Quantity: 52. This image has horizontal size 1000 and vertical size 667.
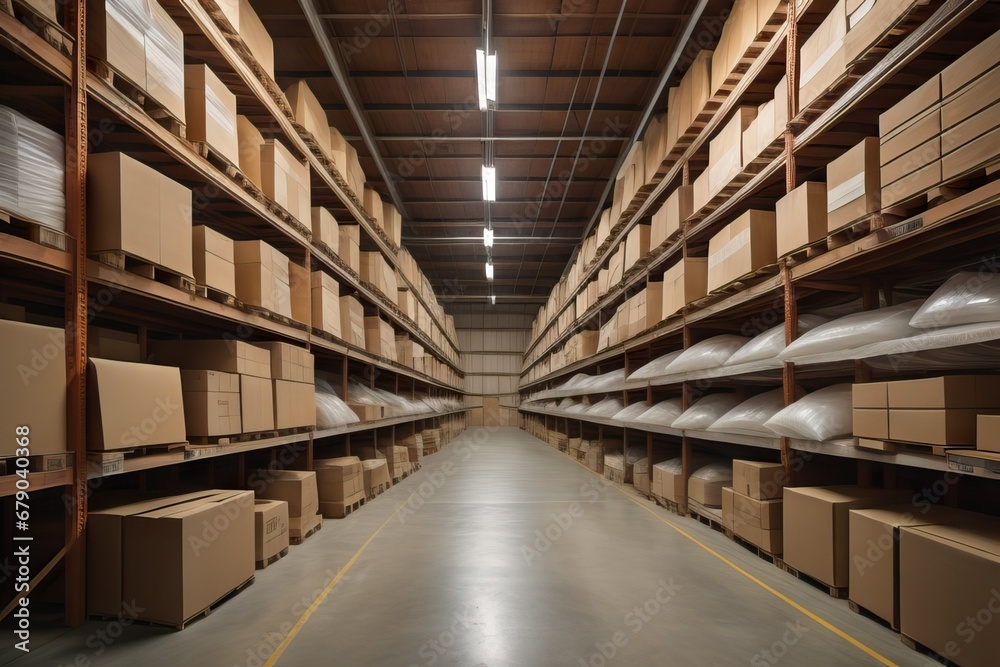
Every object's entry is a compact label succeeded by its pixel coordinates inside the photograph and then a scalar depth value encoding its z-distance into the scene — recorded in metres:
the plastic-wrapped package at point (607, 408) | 9.19
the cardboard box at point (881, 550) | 3.00
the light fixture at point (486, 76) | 6.77
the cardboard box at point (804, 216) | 3.98
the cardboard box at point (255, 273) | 4.68
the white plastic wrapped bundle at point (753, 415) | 4.52
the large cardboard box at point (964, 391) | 2.76
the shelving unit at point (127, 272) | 2.87
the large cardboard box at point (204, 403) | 3.83
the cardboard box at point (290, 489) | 5.21
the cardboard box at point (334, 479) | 6.38
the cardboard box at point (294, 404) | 5.00
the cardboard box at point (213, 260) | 3.96
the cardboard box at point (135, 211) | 3.03
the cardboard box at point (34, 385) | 2.51
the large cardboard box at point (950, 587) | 2.40
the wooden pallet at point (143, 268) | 3.06
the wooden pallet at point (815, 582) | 3.55
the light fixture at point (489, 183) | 10.29
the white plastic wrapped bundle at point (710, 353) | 5.31
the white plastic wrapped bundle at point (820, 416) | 3.63
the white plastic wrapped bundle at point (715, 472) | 5.80
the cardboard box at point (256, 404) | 4.38
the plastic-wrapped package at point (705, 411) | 5.48
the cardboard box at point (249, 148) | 4.90
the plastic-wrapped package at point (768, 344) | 4.32
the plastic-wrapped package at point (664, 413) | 6.46
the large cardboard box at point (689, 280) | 6.07
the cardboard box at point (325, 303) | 6.21
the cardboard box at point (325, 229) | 6.39
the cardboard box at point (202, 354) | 4.27
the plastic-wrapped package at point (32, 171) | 2.57
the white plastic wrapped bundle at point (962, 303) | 2.60
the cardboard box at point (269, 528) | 4.32
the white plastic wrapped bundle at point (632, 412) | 7.60
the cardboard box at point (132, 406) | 2.95
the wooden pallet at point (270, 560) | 4.35
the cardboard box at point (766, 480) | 4.39
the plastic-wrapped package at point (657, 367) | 6.72
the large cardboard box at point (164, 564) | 3.08
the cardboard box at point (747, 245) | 4.77
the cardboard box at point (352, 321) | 7.27
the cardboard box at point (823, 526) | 3.51
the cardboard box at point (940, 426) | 2.74
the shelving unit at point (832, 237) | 3.11
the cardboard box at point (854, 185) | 3.41
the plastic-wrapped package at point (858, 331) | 3.25
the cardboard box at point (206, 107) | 3.96
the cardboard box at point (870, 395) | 3.19
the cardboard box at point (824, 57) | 3.72
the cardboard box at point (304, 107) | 5.94
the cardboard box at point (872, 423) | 3.17
